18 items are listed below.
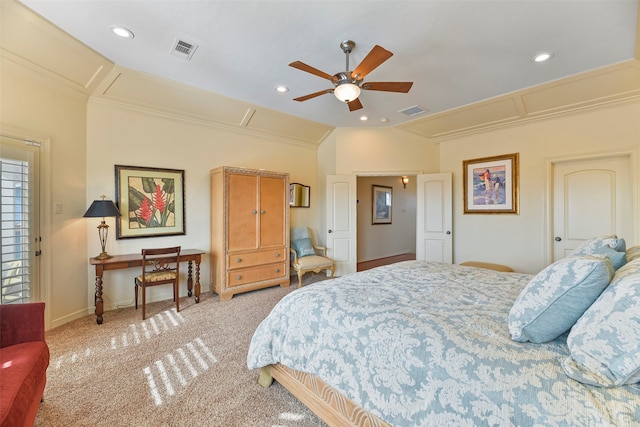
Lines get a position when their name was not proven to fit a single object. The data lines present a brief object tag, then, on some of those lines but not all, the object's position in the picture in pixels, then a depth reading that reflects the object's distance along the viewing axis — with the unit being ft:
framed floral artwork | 10.98
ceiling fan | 7.22
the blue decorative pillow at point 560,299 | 3.52
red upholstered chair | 3.71
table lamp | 9.48
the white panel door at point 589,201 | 10.89
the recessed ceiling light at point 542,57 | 8.48
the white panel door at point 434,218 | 15.24
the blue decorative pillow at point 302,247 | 15.39
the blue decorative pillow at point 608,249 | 4.88
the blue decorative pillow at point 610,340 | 2.84
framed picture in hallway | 21.62
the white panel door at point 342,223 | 16.07
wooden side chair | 9.93
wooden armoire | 12.13
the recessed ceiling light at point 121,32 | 7.46
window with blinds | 7.57
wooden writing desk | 9.46
